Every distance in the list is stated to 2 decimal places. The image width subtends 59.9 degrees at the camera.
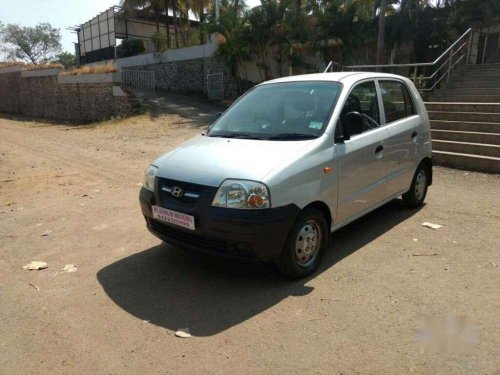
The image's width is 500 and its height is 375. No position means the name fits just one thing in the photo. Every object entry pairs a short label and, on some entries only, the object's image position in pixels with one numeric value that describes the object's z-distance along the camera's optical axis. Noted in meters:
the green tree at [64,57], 60.12
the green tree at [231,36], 20.27
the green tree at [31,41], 60.16
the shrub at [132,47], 33.28
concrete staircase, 8.18
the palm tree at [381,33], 16.41
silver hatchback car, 3.51
